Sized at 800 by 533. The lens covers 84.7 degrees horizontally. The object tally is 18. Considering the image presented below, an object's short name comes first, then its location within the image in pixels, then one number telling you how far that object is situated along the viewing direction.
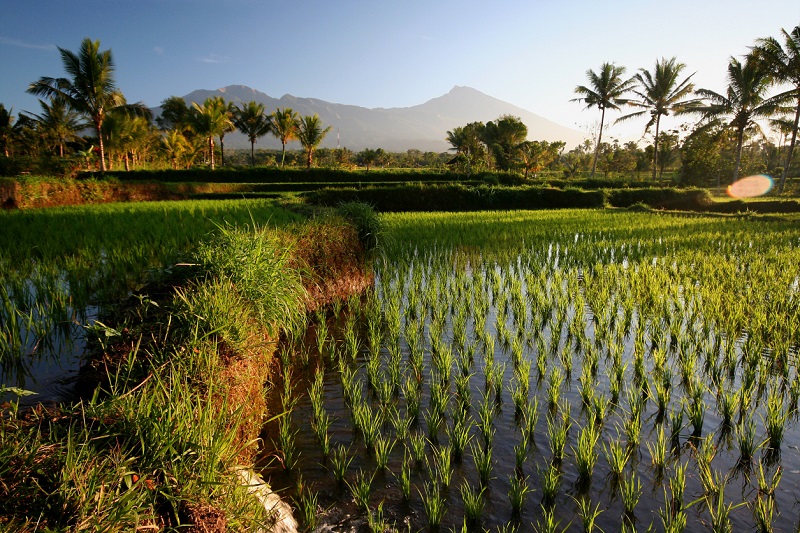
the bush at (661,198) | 21.58
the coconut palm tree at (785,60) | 22.41
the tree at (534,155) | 40.51
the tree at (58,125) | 27.60
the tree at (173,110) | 44.94
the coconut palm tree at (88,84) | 22.56
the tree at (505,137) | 43.44
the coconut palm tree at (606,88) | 34.75
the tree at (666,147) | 38.75
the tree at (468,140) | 45.63
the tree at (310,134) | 36.44
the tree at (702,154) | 29.50
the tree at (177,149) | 34.28
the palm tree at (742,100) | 25.11
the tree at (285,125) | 38.03
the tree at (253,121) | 40.07
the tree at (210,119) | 31.19
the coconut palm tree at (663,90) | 32.50
